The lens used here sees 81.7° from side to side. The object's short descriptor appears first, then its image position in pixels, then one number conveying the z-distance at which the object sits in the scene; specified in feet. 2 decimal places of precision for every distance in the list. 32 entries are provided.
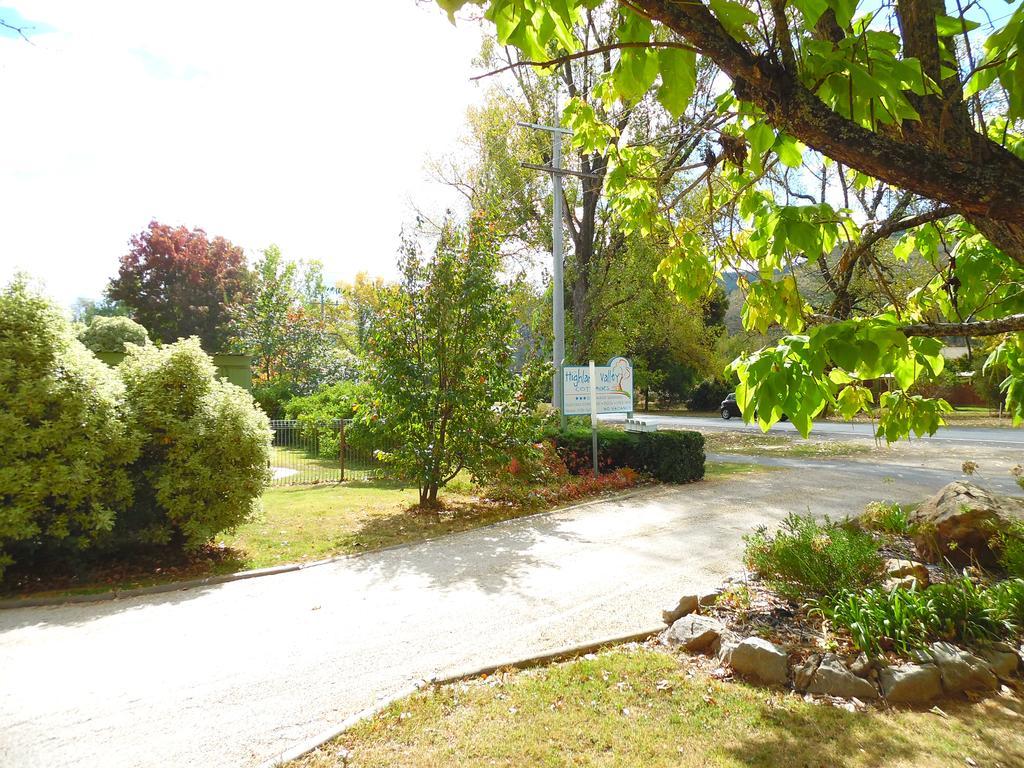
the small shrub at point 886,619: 13.03
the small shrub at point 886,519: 21.25
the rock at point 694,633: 14.58
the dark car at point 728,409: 107.55
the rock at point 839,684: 12.11
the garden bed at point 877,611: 12.37
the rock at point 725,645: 13.71
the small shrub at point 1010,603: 13.76
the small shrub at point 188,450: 22.20
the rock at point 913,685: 11.91
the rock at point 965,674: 12.14
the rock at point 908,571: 16.49
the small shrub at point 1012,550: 15.89
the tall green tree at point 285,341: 97.09
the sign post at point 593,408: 40.46
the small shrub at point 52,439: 19.22
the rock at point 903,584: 15.47
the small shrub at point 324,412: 54.29
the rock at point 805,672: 12.51
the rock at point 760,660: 12.89
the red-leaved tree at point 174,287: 139.13
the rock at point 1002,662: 12.51
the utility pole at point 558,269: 45.70
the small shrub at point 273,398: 81.66
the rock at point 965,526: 17.91
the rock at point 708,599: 16.42
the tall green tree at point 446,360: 32.14
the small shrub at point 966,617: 13.37
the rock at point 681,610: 16.21
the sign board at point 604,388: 41.78
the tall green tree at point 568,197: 66.74
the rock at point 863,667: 12.50
